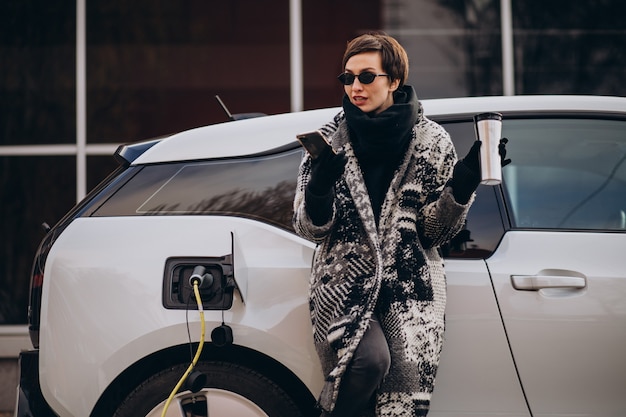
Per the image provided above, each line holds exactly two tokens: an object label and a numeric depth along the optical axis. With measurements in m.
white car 5.08
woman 4.62
